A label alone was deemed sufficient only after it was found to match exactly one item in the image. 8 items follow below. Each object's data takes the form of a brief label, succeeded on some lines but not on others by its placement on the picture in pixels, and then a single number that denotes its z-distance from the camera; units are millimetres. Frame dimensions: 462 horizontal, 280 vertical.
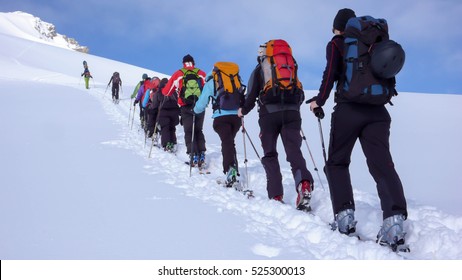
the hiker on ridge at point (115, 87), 21047
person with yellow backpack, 5406
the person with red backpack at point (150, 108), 9555
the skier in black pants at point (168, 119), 8602
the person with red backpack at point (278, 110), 4188
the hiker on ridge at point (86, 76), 28159
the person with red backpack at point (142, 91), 10508
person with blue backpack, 3006
